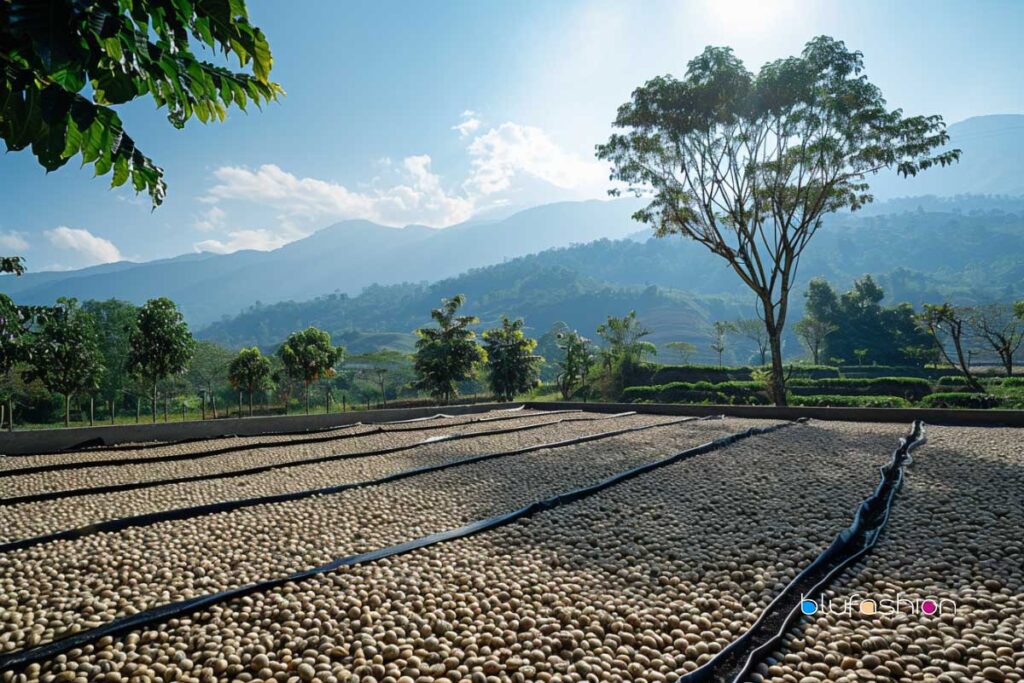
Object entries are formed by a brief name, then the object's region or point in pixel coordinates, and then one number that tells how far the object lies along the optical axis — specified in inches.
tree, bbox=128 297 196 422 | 525.3
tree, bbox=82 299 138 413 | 1130.8
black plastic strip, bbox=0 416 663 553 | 125.6
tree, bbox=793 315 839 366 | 1449.1
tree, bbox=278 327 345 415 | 640.4
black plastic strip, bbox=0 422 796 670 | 76.6
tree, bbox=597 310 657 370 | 770.2
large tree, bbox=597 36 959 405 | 416.5
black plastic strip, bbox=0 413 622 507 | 161.2
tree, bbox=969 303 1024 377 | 550.6
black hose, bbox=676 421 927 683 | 72.7
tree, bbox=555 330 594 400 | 755.4
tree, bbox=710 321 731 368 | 1650.3
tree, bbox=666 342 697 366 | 1545.2
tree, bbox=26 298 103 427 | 491.1
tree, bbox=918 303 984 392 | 535.6
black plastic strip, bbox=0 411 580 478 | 200.8
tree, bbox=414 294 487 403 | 660.7
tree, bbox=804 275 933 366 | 1381.6
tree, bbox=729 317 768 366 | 1761.8
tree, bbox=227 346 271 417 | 685.9
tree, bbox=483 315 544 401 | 690.2
